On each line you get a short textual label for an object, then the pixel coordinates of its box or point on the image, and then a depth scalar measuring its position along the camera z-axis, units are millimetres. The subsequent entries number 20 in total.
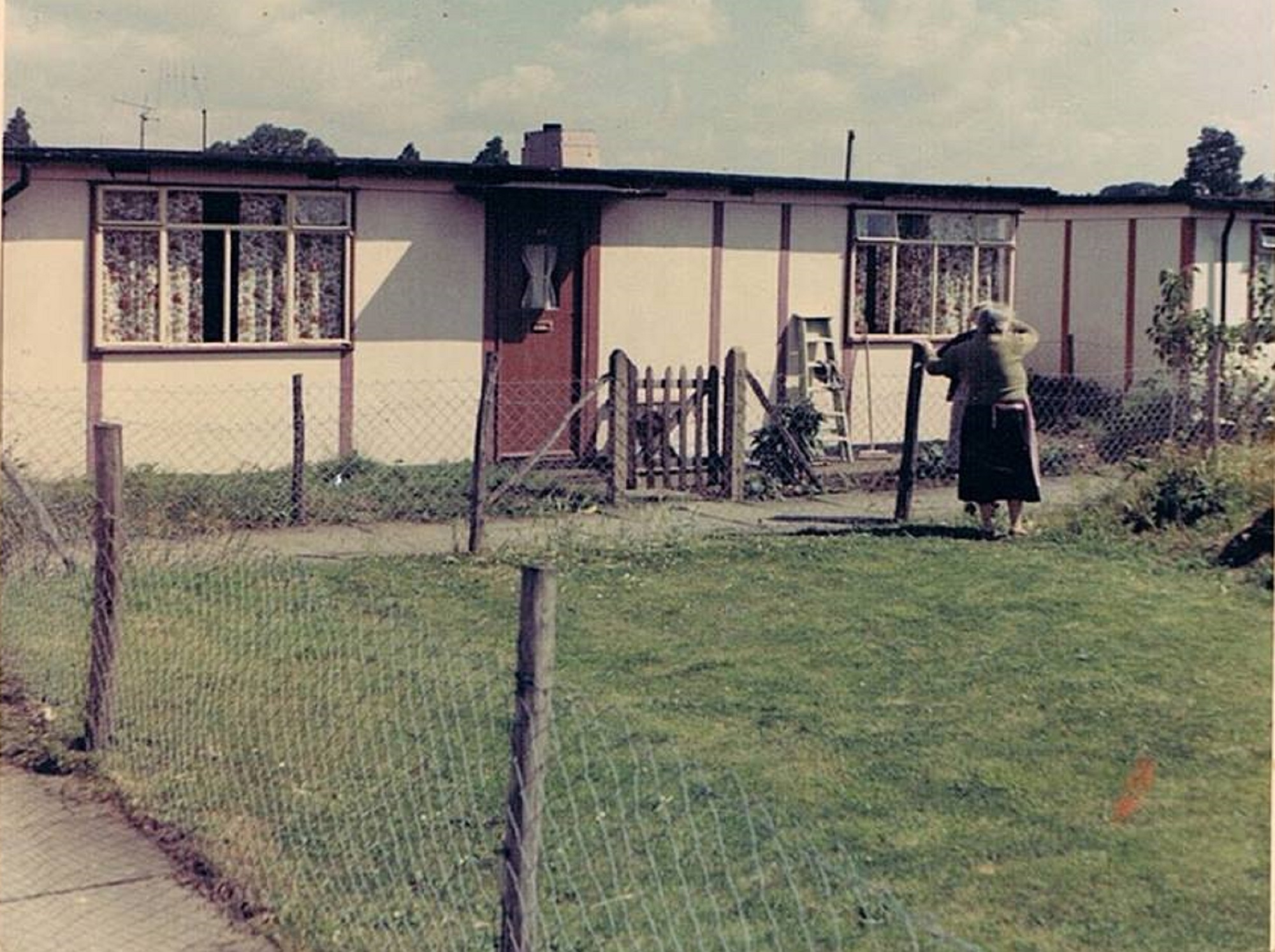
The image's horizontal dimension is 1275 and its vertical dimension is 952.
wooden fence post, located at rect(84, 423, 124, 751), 7184
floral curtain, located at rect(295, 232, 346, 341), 16781
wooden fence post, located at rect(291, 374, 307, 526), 13289
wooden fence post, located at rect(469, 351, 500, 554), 12172
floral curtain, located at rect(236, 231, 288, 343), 16625
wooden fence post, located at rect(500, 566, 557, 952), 4219
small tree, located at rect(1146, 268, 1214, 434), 21719
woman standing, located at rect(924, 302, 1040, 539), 12883
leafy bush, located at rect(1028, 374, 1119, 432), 22016
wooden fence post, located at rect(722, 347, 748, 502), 15516
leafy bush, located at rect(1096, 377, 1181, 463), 18109
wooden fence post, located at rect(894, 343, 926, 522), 13781
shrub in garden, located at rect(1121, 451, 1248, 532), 12617
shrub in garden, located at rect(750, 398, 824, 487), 16203
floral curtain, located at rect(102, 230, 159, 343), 15875
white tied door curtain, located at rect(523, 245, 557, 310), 17547
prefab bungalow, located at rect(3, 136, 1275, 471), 15656
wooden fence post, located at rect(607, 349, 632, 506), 14898
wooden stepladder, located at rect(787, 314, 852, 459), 19094
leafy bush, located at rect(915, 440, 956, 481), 17125
